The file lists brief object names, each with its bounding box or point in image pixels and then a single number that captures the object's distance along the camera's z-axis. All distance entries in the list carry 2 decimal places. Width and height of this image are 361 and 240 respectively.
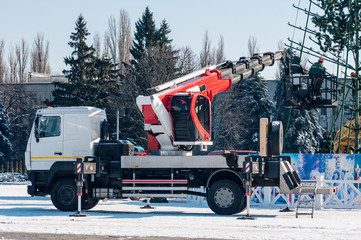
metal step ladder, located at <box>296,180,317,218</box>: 19.82
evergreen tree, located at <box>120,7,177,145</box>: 47.69
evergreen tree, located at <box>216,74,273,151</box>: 52.47
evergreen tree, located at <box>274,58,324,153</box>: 49.34
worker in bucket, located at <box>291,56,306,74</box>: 24.88
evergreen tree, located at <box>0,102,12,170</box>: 60.37
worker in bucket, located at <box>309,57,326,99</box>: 24.23
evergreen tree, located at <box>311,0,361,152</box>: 28.20
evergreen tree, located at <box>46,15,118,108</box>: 59.22
